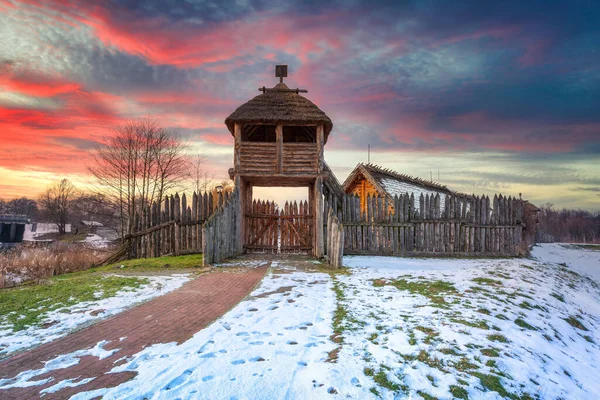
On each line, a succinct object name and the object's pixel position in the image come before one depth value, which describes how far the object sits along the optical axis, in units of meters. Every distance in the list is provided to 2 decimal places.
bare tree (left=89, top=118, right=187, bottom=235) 24.38
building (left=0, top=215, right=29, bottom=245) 41.78
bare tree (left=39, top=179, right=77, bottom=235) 54.53
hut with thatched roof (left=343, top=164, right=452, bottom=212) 20.17
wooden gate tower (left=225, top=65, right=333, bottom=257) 13.90
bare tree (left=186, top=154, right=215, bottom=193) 32.28
